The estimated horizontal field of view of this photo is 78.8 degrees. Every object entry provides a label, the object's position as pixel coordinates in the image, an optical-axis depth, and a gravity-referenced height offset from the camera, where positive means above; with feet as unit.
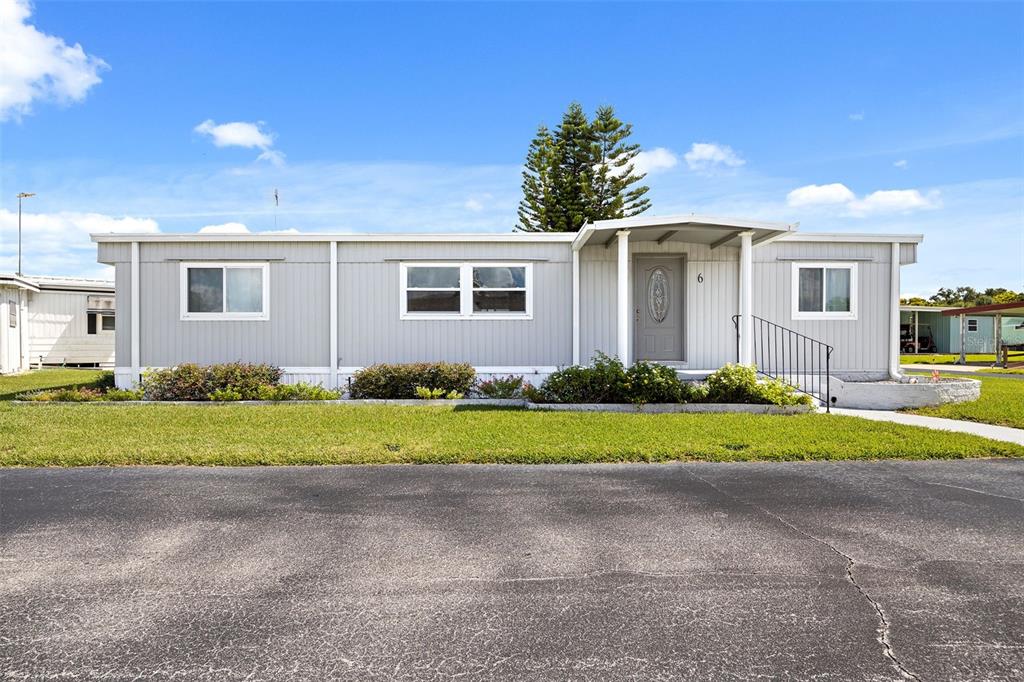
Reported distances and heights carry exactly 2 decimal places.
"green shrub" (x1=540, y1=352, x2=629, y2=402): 33.35 -2.53
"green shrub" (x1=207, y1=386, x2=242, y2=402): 36.35 -3.36
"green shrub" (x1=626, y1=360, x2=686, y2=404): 32.78 -2.58
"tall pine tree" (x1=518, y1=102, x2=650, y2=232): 93.76 +25.13
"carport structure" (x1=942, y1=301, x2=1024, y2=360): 67.97 +2.96
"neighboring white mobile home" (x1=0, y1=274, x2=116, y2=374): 66.18 +1.73
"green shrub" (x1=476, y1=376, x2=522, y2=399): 37.32 -3.06
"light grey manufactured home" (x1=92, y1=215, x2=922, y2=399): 40.19 +2.49
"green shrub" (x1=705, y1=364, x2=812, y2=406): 32.27 -2.69
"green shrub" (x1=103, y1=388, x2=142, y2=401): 37.29 -3.39
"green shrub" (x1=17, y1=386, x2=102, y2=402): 37.01 -3.46
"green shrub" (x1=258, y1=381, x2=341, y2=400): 36.83 -3.28
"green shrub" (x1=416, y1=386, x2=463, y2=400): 36.42 -3.32
